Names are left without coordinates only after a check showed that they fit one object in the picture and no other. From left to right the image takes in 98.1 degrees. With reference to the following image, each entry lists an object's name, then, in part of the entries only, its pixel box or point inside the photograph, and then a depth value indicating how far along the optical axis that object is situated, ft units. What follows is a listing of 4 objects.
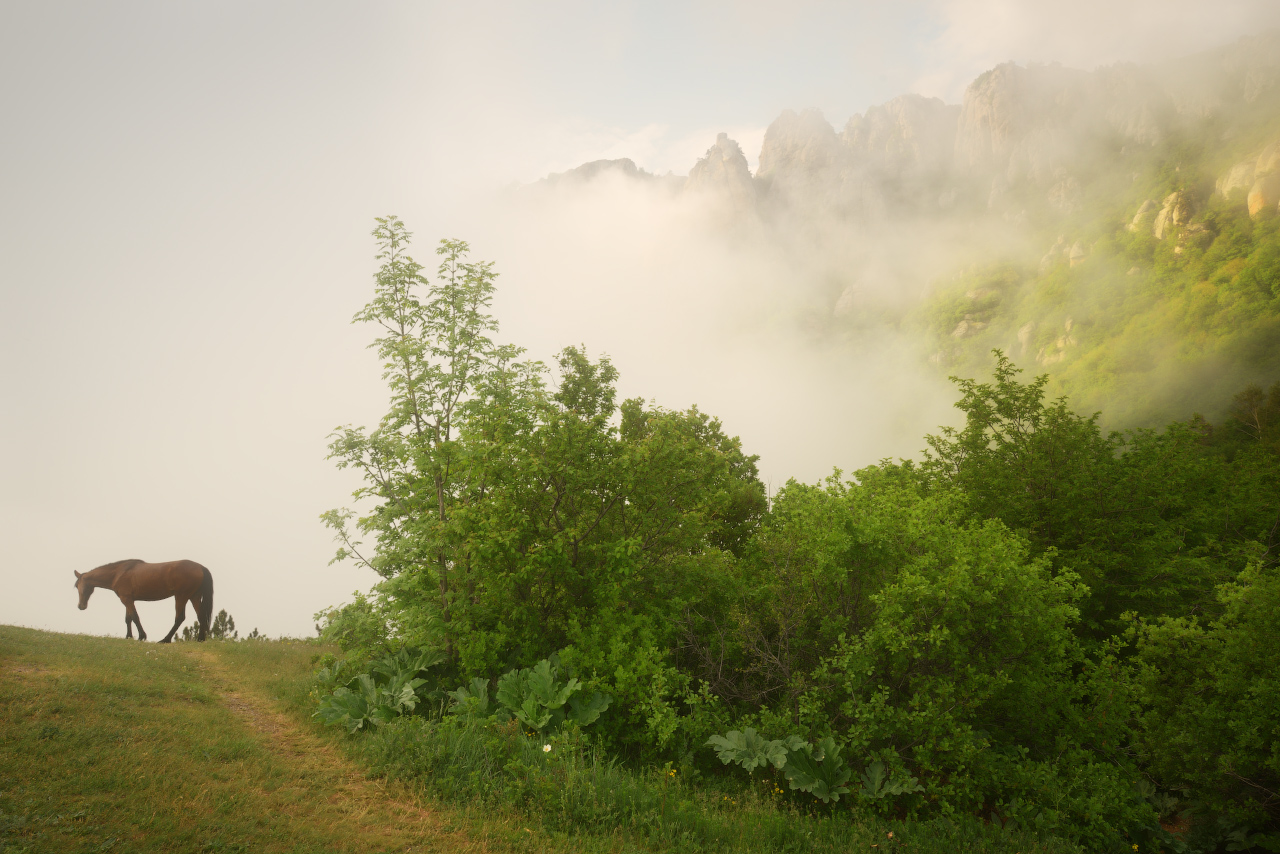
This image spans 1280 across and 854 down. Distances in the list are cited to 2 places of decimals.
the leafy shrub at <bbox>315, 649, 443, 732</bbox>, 30.96
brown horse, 67.77
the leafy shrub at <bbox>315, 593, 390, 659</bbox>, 37.19
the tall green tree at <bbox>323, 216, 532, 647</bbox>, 42.89
